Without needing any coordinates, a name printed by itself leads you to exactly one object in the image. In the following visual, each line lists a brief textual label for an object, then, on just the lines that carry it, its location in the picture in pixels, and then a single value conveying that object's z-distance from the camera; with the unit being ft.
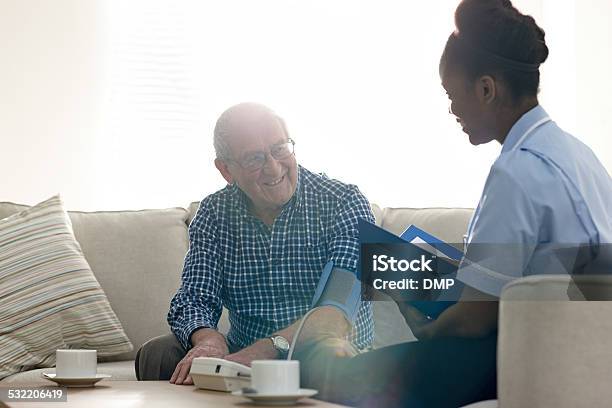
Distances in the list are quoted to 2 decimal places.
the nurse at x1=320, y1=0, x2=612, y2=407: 8.83
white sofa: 13.27
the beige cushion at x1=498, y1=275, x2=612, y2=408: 7.46
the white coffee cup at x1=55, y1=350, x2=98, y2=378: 9.70
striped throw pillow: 12.62
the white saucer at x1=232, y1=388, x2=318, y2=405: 8.53
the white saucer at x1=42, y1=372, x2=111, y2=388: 9.66
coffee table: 8.78
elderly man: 11.30
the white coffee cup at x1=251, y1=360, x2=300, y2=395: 8.55
